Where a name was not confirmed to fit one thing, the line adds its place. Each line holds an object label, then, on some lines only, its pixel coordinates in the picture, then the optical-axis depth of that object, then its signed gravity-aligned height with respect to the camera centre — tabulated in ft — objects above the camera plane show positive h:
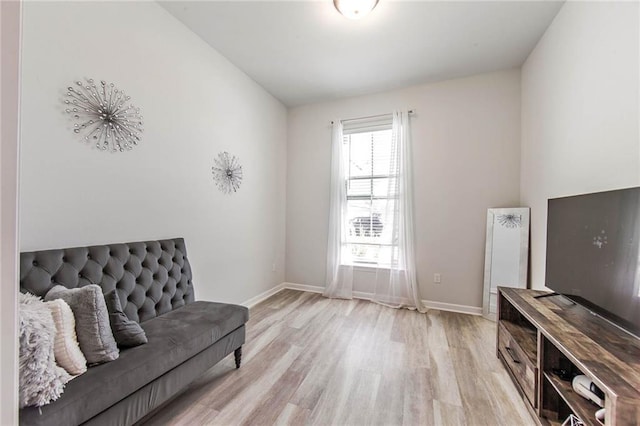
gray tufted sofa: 3.70 -2.61
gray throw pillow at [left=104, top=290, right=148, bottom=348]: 4.69 -2.28
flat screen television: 4.06 -0.68
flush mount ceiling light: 6.66 +5.38
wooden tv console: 3.15 -2.10
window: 11.74 +0.92
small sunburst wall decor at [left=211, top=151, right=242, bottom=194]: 9.39 +1.33
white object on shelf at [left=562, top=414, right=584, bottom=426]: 4.14 -3.34
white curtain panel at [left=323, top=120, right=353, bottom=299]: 12.40 -0.78
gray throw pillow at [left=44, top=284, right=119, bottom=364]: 4.12 -1.94
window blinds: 11.86 +4.10
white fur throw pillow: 3.19 -2.06
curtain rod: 11.35 +4.42
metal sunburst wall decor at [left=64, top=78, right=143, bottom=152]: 5.57 +2.08
